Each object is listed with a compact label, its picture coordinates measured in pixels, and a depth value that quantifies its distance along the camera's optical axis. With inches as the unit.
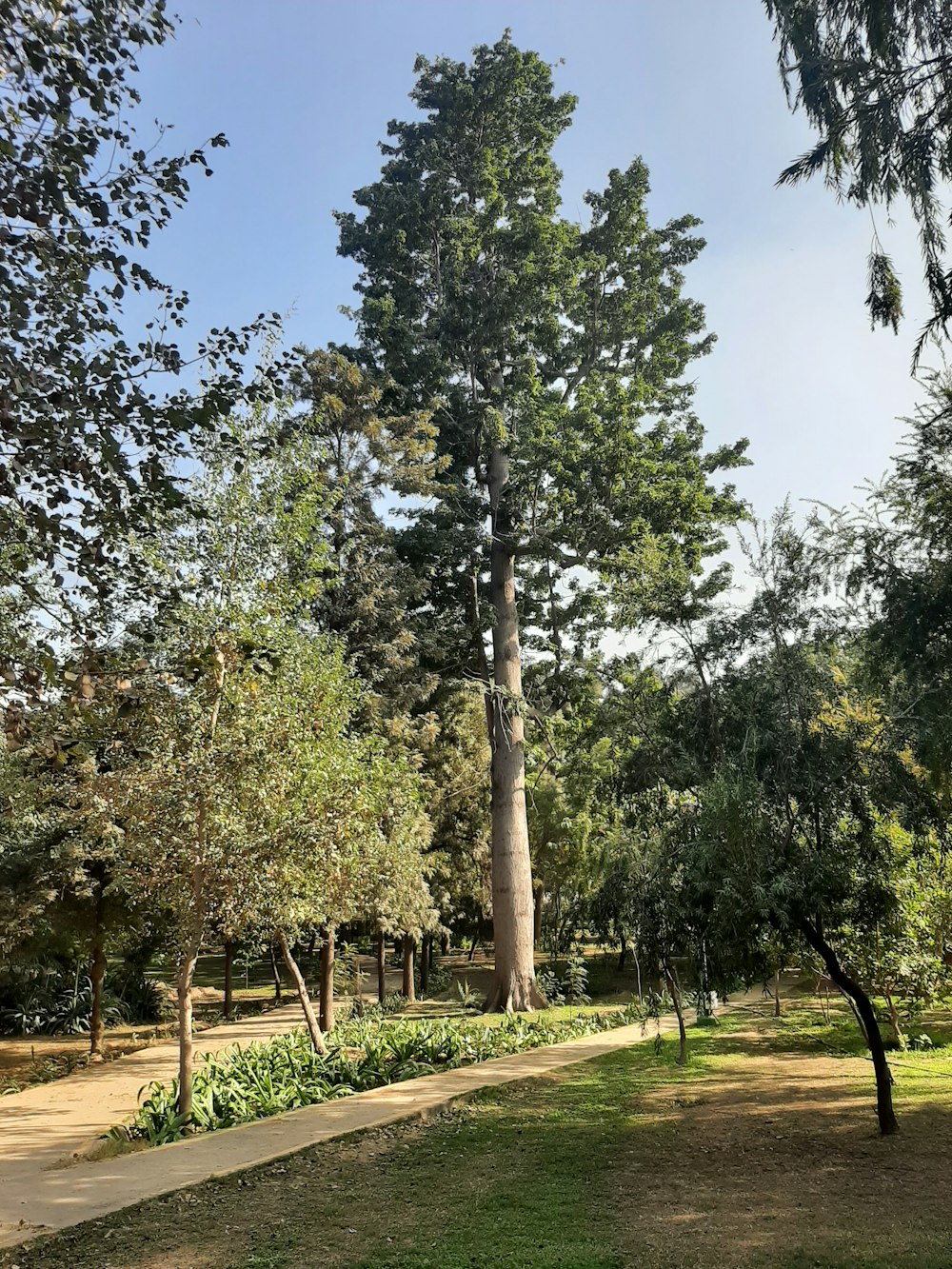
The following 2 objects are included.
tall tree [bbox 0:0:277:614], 163.2
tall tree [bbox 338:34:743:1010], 781.3
